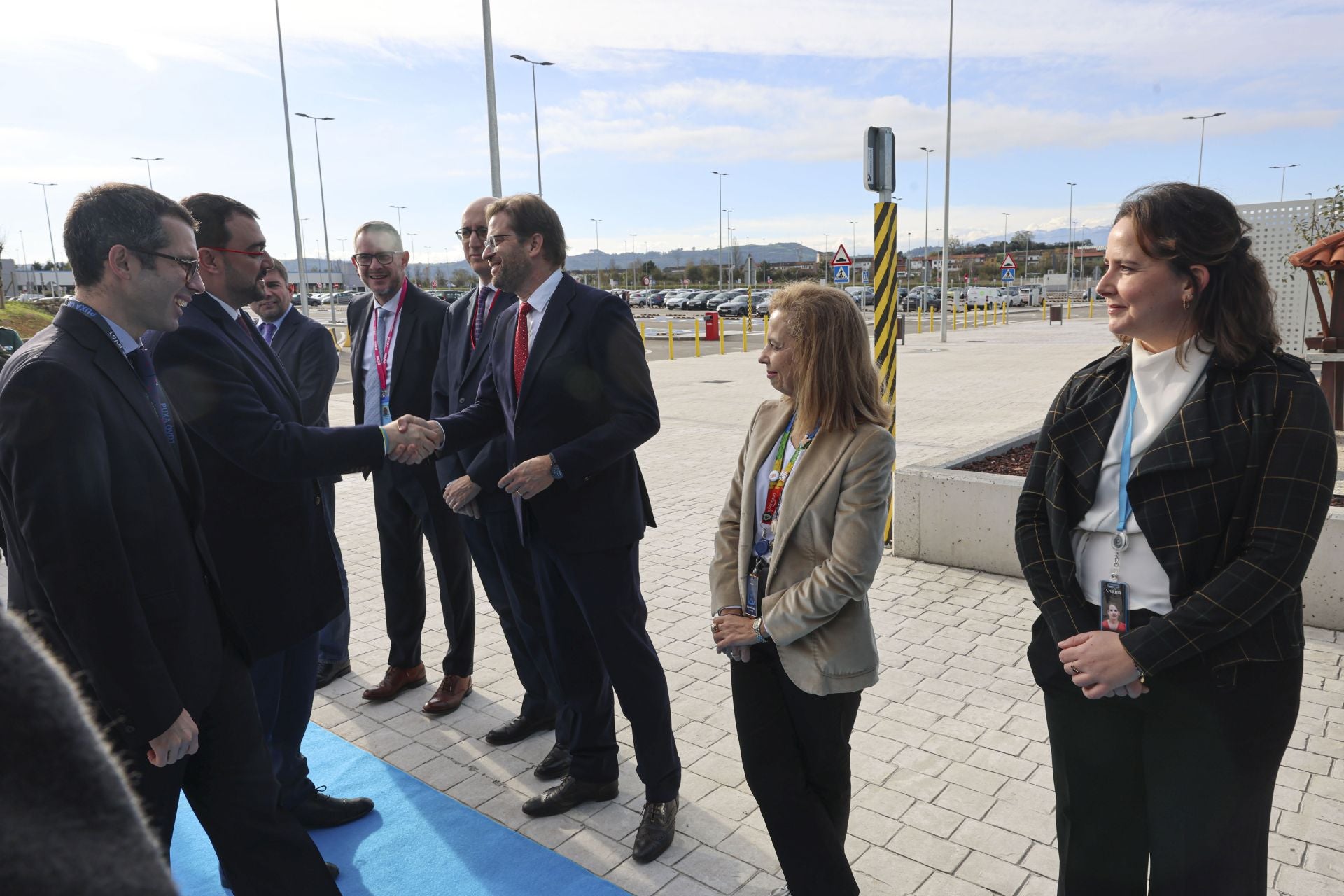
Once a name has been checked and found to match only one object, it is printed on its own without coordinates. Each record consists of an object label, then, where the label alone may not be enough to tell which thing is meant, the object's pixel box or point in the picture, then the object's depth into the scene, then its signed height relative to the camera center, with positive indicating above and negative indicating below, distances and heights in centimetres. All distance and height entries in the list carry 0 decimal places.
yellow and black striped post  665 +1
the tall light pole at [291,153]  2798 +471
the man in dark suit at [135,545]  204 -57
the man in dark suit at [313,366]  483 -37
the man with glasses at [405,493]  451 -99
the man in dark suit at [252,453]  293 -52
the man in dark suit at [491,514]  380 -94
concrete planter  595 -163
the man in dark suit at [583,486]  326 -71
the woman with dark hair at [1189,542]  196 -61
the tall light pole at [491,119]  1404 +271
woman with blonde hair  247 -83
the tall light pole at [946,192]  2940 +288
